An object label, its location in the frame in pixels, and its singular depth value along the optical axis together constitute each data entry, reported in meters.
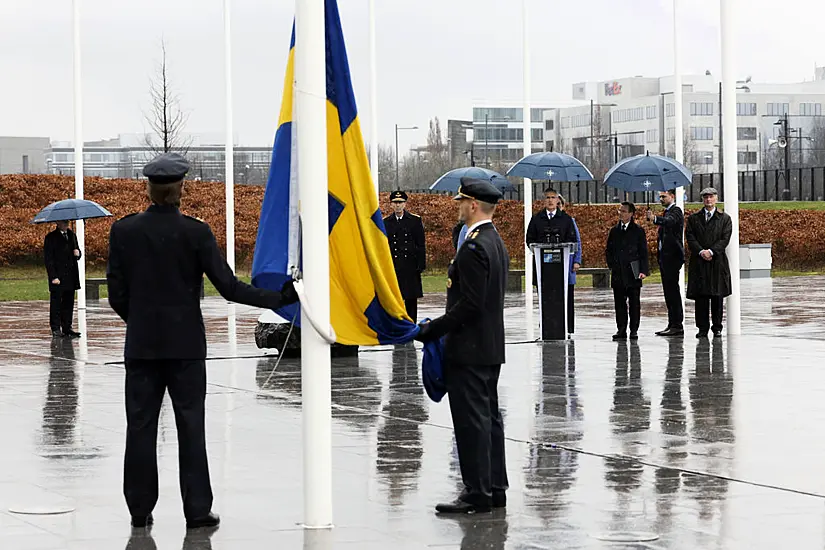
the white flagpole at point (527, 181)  25.97
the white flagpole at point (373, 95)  29.41
